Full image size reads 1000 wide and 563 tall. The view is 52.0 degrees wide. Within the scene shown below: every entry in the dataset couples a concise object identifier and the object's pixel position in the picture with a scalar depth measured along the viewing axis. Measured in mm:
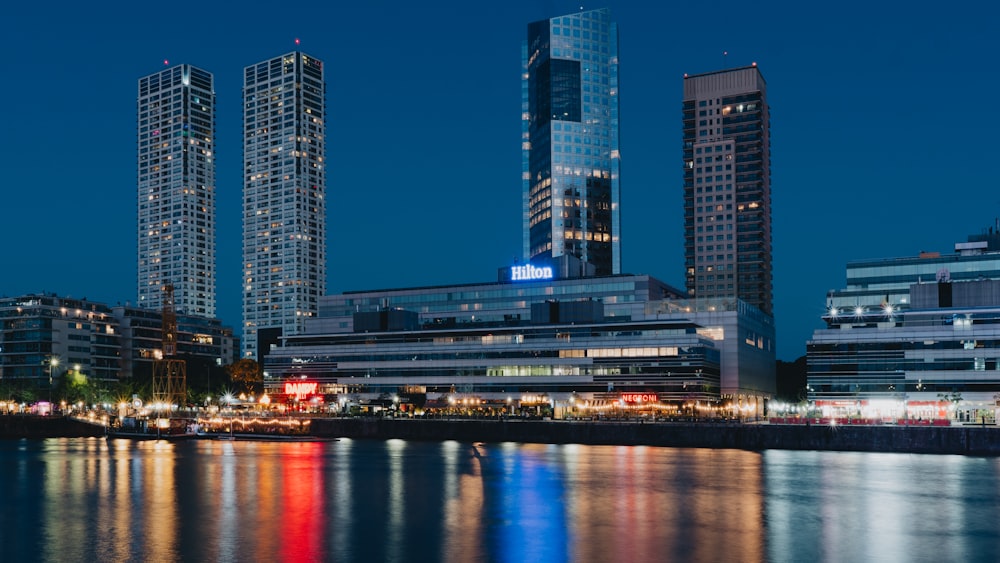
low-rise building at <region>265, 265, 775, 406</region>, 196750
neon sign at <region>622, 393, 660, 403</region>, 197125
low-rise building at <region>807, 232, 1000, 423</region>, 170500
